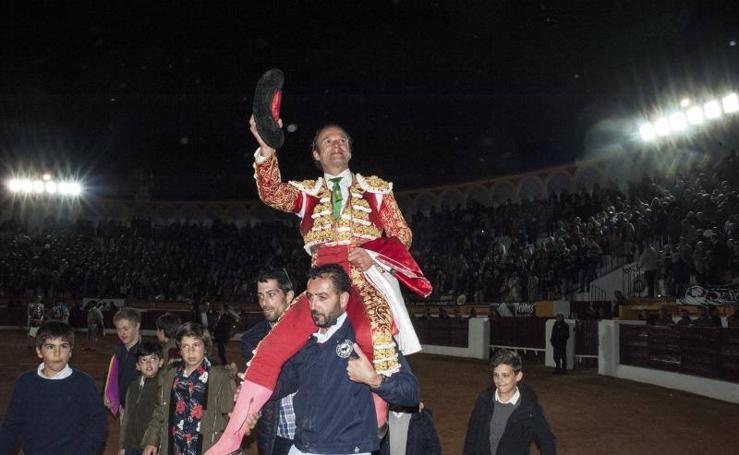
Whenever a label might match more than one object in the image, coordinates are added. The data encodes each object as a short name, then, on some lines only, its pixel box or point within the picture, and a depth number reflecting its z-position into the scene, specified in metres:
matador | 3.16
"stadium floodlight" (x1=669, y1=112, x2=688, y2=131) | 21.34
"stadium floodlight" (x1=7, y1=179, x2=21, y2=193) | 37.06
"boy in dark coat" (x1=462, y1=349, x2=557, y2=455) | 4.38
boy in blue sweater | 3.82
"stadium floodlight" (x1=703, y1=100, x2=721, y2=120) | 20.06
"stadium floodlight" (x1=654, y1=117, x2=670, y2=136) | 21.97
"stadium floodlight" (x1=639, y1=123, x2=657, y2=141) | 22.58
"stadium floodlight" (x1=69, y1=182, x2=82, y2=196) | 39.44
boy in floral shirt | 4.23
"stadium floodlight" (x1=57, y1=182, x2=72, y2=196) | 39.09
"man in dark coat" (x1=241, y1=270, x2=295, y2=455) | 3.81
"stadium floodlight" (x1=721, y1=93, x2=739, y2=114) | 19.48
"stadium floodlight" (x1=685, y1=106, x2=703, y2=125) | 20.67
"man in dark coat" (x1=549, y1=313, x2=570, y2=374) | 16.52
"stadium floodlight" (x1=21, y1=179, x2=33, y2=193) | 37.59
